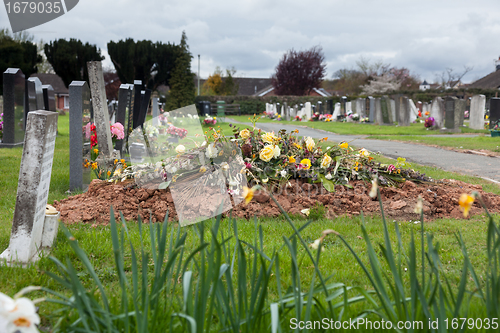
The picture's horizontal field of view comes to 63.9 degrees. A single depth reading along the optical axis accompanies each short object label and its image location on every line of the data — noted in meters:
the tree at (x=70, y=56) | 40.25
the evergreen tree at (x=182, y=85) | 35.41
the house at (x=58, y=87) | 53.81
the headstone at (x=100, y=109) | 5.65
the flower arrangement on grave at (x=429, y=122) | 16.52
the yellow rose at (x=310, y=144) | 4.96
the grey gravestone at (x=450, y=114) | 15.24
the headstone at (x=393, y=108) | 20.55
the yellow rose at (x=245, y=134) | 4.91
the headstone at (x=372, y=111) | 23.27
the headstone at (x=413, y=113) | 23.38
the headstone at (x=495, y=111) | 15.56
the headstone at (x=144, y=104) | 10.01
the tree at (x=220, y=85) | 52.28
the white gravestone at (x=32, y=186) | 2.62
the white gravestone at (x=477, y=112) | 16.20
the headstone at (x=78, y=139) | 5.44
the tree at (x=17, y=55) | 32.38
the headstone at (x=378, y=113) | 20.88
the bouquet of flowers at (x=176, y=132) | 6.68
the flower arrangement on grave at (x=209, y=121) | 19.07
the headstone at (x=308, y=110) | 29.14
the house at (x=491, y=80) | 46.56
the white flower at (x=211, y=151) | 4.40
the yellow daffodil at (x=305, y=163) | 4.67
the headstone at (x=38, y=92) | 10.77
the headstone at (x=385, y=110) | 20.11
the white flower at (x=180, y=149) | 4.57
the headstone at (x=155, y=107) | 14.59
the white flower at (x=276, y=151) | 4.61
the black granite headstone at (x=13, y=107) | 10.23
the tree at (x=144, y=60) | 41.91
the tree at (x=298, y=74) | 52.45
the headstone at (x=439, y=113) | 16.30
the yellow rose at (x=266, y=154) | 4.52
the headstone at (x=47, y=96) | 12.46
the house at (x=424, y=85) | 60.33
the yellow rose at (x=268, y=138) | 4.81
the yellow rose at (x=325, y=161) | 4.70
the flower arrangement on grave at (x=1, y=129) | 11.48
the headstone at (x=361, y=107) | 25.20
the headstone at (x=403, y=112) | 19.06
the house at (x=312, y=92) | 57.03
